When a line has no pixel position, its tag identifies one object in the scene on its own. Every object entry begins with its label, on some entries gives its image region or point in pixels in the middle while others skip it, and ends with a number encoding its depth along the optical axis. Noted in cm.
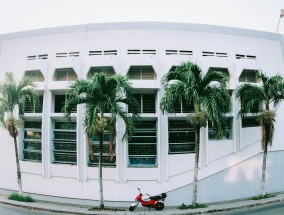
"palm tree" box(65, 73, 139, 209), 1339
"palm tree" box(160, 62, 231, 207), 1358
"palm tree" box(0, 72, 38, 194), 1546
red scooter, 1466
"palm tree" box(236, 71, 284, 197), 1533
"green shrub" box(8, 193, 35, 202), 1622
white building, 1692
